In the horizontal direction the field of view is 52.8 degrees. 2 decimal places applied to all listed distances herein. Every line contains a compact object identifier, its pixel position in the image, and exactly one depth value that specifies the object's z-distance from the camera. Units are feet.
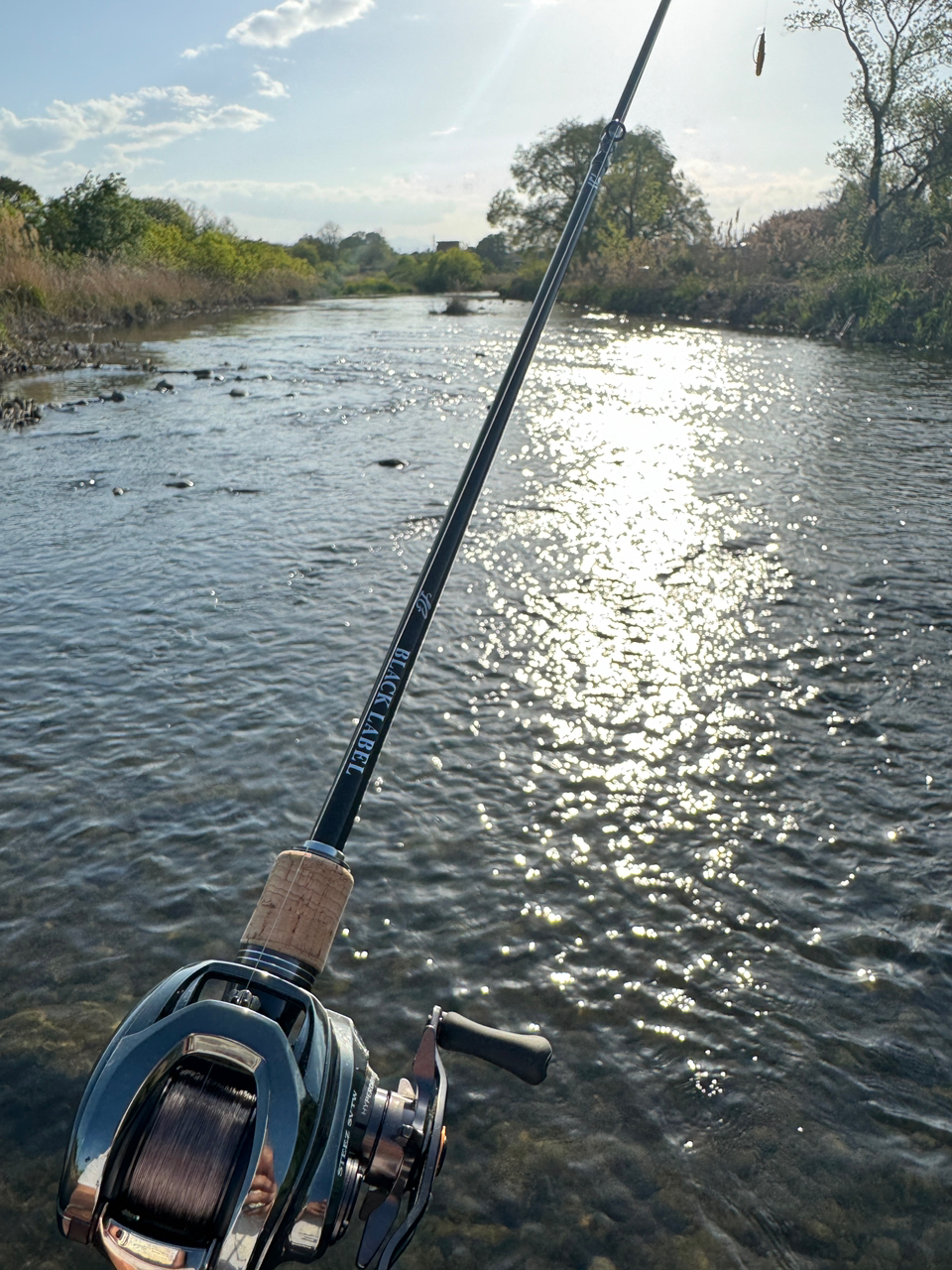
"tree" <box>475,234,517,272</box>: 198.70
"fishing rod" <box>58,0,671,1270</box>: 3.63
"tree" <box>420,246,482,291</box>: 161.38
